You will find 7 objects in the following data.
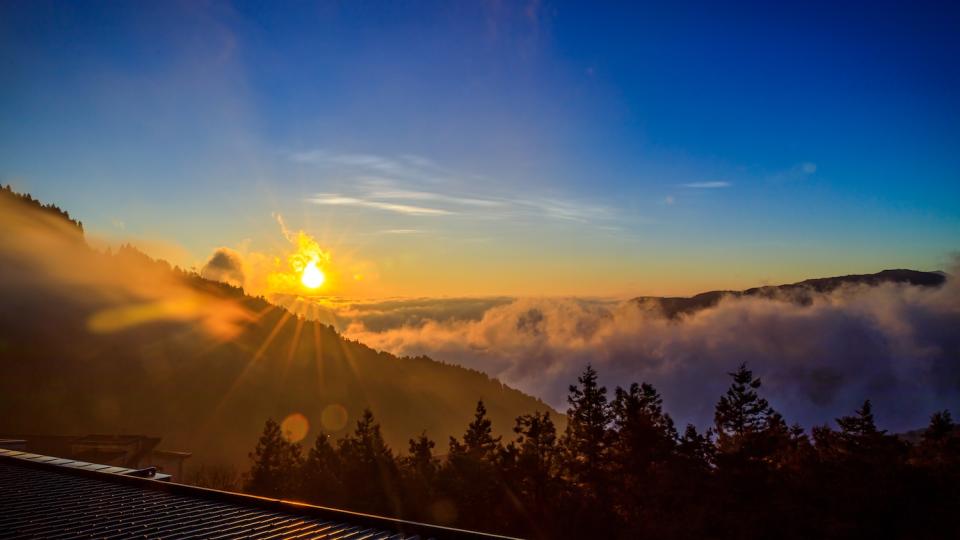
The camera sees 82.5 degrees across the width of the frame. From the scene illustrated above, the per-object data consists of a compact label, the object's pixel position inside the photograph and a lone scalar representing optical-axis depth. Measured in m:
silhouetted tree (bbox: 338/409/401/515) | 44.50
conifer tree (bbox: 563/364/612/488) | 42.66
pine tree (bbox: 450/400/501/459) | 47.03
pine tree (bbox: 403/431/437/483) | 46.29
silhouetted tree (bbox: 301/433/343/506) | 48.47
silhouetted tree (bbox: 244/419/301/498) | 52.44
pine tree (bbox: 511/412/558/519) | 40.88
